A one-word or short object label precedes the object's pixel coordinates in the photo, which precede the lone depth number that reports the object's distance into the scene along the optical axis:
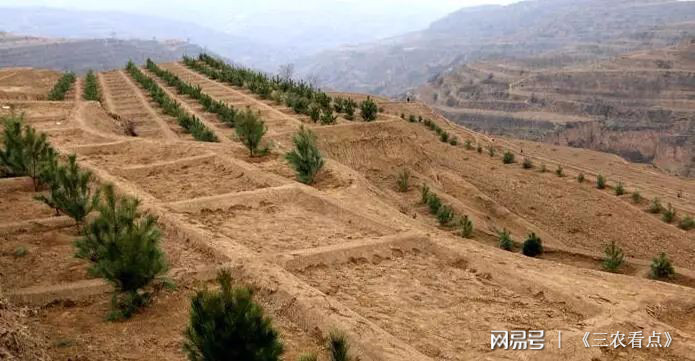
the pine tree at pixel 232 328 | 4.11
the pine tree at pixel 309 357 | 3.66
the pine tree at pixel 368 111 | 18.88
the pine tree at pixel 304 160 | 10.57
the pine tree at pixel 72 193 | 7.33
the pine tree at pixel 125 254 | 5.68
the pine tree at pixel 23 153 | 9.17
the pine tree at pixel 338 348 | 4.27
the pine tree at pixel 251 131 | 12.11
